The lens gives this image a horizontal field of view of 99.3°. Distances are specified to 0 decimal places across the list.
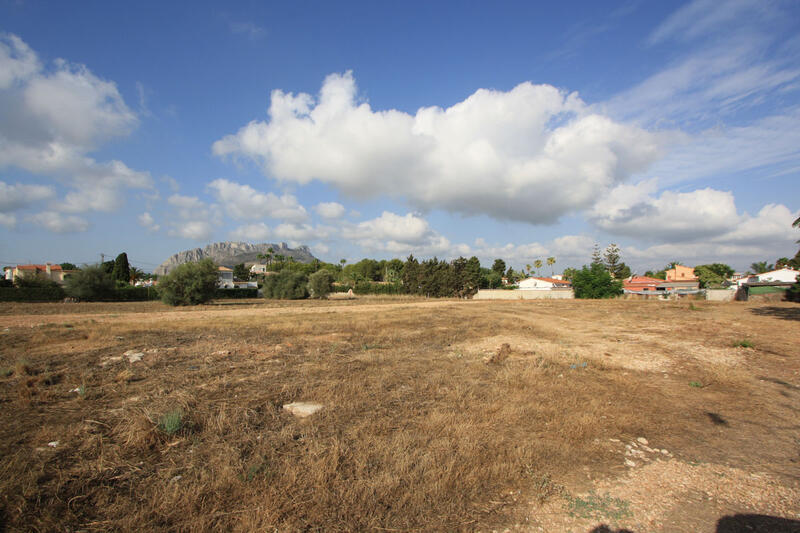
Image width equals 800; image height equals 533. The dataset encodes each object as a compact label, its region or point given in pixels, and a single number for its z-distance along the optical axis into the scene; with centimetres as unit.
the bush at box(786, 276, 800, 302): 3366
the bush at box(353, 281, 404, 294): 7418
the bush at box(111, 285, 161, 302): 4741
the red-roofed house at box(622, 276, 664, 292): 6825
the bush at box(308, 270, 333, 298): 5559
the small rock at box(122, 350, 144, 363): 933
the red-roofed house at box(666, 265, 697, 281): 8469
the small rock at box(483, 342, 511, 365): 980
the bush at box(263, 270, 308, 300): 5534
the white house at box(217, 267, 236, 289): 10272
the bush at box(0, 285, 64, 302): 4131
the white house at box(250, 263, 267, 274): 16175
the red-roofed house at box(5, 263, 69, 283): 7464
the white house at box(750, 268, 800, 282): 5171
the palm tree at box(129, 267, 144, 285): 9285
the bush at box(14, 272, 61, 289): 4409
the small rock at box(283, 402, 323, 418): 566
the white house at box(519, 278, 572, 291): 7321
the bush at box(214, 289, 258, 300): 5627
